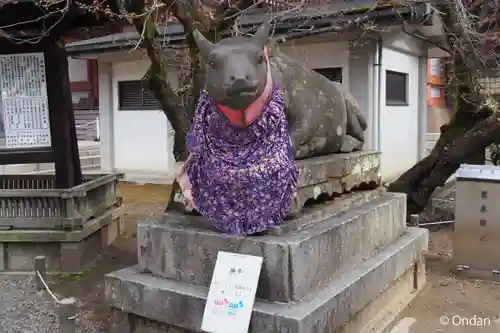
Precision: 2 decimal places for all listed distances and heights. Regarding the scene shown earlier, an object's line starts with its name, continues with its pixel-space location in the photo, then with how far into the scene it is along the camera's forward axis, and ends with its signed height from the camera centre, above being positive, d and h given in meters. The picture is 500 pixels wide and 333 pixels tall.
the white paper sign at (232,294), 3.38 -1.07
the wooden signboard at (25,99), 6.91 +0.39
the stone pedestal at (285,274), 3.45 -1.09
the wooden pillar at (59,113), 6.91 +0.21
